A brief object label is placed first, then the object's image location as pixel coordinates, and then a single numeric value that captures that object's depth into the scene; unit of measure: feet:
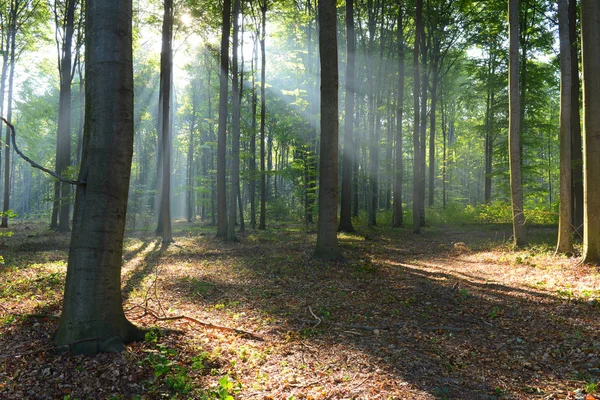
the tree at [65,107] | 55.16
